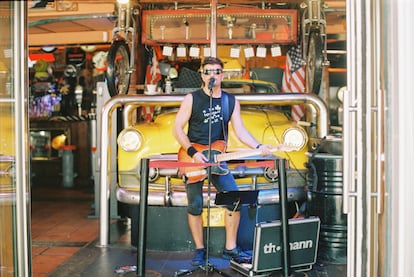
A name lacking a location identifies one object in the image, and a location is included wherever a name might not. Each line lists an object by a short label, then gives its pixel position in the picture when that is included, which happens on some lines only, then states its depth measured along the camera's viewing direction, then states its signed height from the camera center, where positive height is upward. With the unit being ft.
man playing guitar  15.80 +0.03
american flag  26.89 +3.01
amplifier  14.49 -3.12
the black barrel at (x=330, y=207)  16.79 -2.30
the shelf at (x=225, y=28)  23.08 +4.69
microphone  15.35 +1.54
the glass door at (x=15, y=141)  9.44 -0.06
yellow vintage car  17.40 -0.96
